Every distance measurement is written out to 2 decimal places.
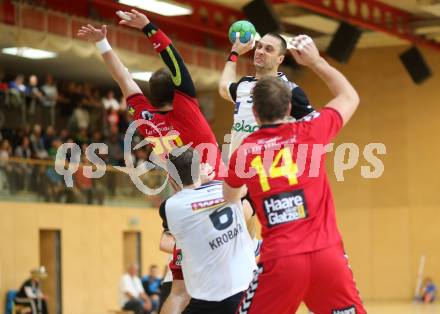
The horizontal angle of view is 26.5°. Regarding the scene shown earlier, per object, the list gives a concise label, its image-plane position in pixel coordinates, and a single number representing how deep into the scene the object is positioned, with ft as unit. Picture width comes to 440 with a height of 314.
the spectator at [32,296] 73.10
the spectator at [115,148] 91.45
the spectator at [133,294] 74.49
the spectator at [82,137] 91.62
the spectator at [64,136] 89.80
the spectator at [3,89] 84.97
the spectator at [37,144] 83.96
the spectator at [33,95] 88.02
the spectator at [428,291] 101.45
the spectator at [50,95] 90.58
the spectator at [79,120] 93.40
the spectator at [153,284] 78.64
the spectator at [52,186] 79.10
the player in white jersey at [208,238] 22.45
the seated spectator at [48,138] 87.04
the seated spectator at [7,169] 74.83
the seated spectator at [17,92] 85.71
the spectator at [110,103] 98.17
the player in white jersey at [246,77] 28.40
